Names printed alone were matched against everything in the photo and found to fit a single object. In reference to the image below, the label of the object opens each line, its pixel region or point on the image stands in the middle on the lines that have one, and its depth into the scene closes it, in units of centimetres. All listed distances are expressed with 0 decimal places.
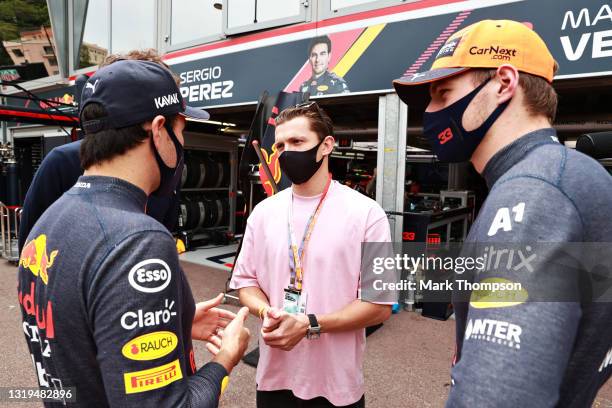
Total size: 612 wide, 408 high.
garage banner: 356
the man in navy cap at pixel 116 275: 84
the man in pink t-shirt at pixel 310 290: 159
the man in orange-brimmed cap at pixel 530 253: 63
